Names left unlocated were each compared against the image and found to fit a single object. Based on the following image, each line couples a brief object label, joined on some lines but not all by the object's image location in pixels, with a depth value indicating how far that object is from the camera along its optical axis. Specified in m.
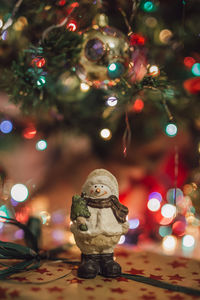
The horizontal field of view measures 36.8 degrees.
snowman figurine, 0.68
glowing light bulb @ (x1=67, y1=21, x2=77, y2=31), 0.83
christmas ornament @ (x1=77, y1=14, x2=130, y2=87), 0.78
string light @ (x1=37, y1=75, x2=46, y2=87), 0.82
